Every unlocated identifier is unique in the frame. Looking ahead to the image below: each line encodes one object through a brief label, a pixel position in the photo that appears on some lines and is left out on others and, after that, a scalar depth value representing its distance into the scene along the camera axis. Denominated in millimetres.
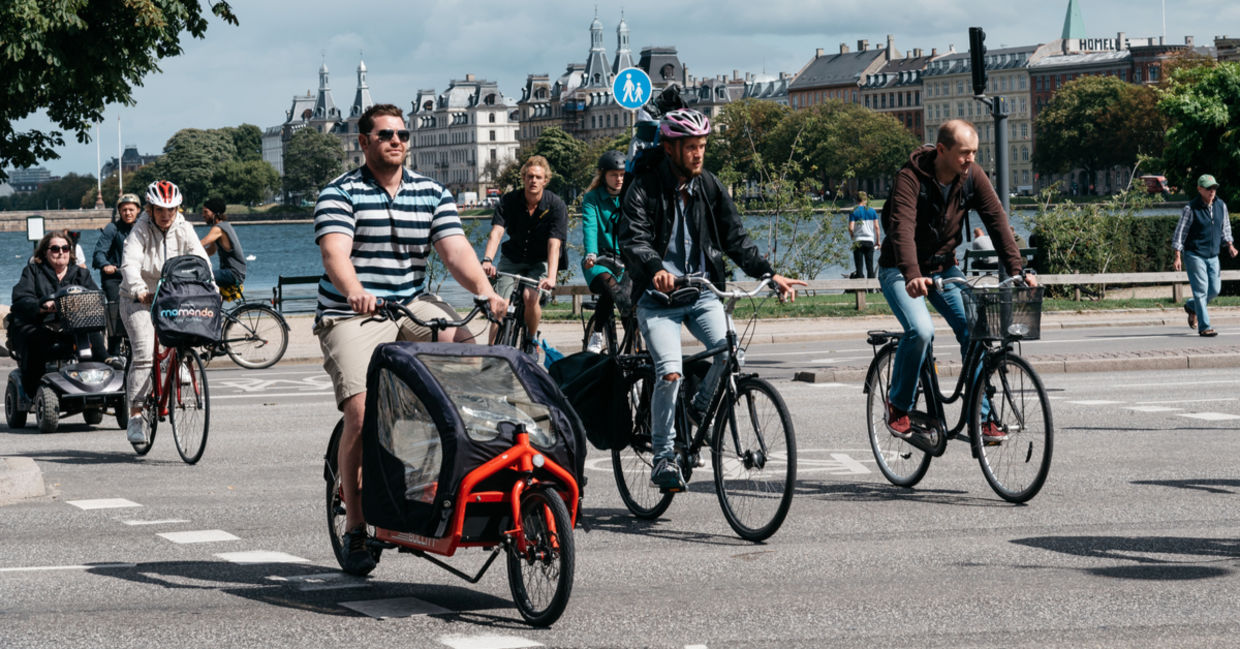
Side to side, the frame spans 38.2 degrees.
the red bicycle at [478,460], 6047
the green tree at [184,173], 195000
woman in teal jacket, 12031
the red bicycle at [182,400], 10953
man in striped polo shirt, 6824
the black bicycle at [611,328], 9359
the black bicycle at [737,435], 7496
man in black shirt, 13773
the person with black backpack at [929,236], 8695
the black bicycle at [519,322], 13383
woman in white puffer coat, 11133
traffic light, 23000
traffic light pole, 25328
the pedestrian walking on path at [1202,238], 20719
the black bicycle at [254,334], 20391
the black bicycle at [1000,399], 8430
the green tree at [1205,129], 56250
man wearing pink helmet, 7781
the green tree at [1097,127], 150500
